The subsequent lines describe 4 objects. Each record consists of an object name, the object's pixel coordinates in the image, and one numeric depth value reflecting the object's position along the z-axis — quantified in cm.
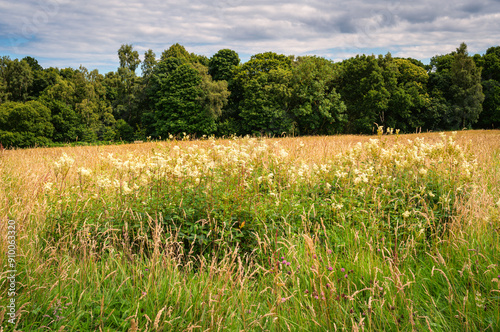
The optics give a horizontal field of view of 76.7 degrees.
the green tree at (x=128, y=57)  5269
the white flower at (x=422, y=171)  511
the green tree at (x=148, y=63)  4828
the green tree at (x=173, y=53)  4944
